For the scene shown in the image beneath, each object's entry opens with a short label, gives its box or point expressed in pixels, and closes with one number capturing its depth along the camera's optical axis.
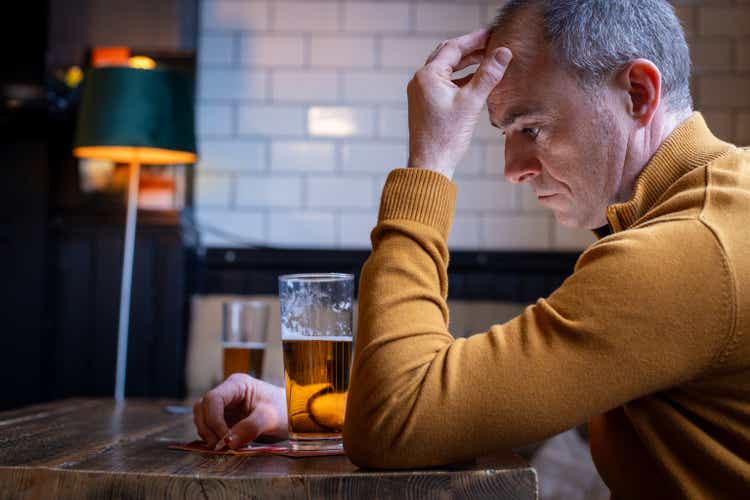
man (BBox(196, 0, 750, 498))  0.82
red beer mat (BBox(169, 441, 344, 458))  0.96
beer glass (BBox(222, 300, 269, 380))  1.40
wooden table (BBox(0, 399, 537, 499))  0.81
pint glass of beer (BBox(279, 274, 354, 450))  0.98
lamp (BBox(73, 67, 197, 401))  2.95
